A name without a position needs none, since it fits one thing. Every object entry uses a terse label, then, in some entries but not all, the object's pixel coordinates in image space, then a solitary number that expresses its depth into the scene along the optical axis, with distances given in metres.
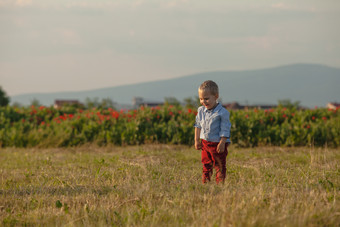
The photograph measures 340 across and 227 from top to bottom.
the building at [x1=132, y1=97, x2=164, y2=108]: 172.37
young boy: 11.42
